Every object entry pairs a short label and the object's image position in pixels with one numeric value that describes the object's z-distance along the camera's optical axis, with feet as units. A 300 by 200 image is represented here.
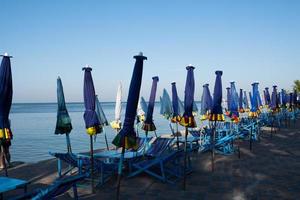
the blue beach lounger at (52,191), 15.79
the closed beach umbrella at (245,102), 73.05
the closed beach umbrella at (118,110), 35.60
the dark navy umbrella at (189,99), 24.94
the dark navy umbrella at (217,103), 30.07
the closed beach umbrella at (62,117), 27.43
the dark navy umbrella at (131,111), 18.92
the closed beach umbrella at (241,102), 59.43
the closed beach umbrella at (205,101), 41.70
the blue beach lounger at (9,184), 18.49
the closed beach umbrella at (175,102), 36.42
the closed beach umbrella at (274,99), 59.47
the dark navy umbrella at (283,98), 79.97
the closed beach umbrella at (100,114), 36.29
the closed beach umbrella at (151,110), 31.65
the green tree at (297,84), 168.68
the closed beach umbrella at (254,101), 45.27
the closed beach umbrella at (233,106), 39.93
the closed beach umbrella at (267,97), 67.29
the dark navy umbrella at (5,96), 21.67
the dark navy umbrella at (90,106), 23.68
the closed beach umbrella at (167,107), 45.57
